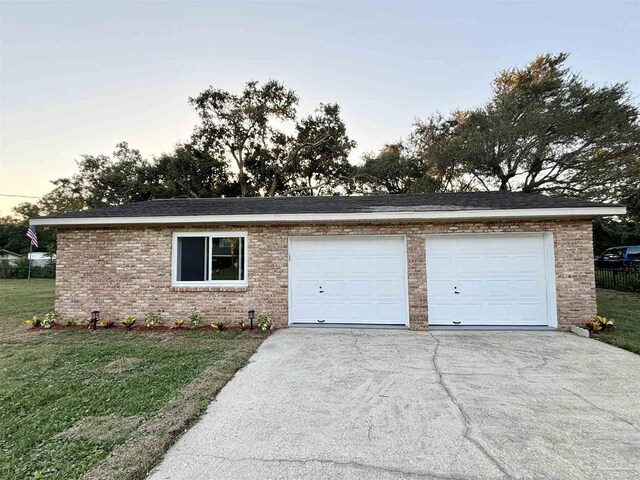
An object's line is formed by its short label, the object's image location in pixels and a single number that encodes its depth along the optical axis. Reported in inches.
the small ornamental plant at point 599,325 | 254.7
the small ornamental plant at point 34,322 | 301.3
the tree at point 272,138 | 998.4
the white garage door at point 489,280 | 276.8
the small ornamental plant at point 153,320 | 288.5
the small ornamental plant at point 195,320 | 286.5
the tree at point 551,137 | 633.0
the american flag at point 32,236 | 631.2
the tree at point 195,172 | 975.6
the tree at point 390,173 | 898.1
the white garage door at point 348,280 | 289.0
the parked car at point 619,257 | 653.0
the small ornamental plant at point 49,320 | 294.4
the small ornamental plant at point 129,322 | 288.3
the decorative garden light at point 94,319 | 291.3
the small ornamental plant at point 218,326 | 281.1
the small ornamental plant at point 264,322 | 278.9
